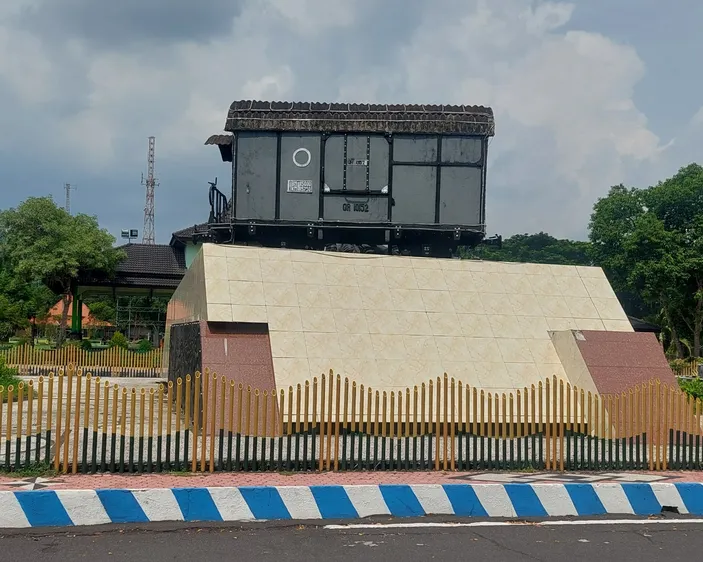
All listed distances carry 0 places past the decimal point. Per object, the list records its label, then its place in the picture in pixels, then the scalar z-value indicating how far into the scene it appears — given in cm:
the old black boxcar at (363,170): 2188
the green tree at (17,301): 3881
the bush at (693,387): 1753
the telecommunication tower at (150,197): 8175
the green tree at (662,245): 3747
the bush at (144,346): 3089
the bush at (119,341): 3188
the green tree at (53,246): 3291
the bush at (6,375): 1882
